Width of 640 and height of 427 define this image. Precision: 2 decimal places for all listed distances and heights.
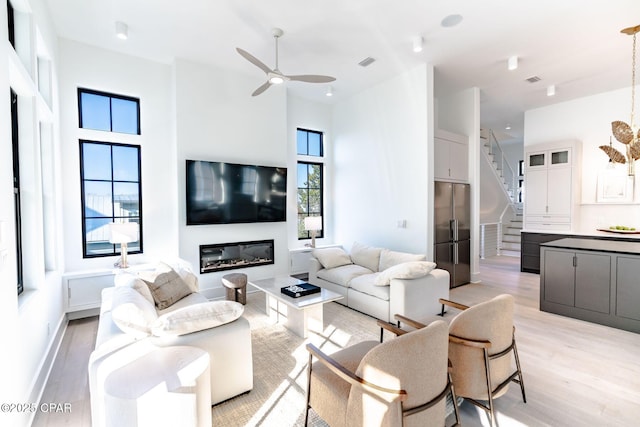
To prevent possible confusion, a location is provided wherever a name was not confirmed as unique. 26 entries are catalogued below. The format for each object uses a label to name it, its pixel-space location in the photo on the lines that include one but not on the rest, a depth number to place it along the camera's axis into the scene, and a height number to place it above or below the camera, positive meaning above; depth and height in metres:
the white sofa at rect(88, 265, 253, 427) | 1.83 -0.89
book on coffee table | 3.42 -0.98
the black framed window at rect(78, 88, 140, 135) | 4.13 +1.42
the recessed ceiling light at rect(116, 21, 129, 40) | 3.51 +2.15
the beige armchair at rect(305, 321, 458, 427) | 1.39 -0.88
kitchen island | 3.41 -0.94
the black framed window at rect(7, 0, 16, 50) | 2.50 +1.59
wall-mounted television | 4.59 +0.25
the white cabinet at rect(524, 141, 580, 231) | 6.12 +0.43
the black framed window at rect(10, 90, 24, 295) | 2.56 +0.21
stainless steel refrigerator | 4.95 -0.41
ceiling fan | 3.53 +1.62
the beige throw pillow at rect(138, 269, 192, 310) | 3.04 -0.84
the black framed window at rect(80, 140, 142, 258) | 4.16 +0.25
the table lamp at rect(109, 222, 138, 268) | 3.75 -0.33
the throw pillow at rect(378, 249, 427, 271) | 4.23 -0.76
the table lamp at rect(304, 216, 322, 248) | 5.64 -0.32
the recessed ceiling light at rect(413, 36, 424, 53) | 3.82 +2.14
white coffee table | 3.26 -1.23
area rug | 2.08 -1.47
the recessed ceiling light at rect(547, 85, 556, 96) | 5.46 +2.18
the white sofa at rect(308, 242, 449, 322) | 3.58 -1.00
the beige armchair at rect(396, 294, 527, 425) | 1.87 -0.92
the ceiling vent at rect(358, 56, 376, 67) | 4.47 +2.25
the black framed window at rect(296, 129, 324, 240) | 6.23 +0.66
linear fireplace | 4.81 -0.81
